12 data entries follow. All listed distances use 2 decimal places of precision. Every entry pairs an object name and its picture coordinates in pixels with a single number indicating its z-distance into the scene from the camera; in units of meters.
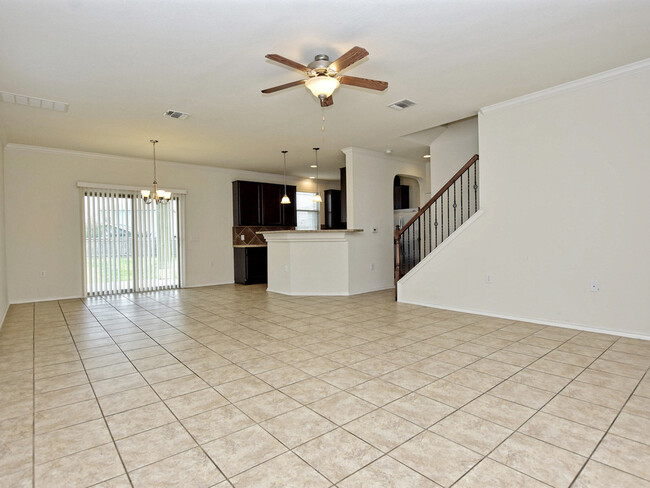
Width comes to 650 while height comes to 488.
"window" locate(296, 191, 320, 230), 10.35
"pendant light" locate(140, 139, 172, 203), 6.09
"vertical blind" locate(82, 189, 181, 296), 6.87
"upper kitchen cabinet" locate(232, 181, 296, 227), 8.59
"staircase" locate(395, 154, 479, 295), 5.57
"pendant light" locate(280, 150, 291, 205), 7.13
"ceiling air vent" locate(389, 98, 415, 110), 4.45
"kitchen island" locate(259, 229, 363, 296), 6.65
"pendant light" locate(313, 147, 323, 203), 6.85
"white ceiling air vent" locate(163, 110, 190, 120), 4.67
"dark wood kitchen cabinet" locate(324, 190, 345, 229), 10.38
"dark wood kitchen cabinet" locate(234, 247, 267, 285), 8.38
